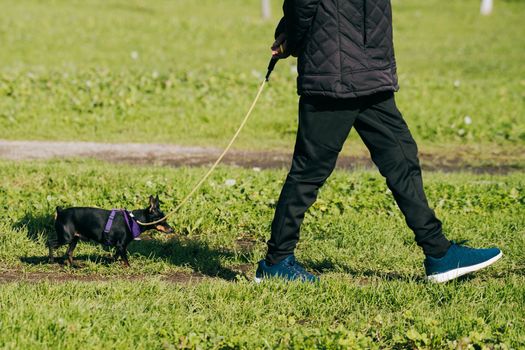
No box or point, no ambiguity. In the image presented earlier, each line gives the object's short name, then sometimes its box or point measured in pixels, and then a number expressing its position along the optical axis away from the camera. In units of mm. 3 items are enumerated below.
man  9953
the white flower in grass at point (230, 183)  15269
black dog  11680
